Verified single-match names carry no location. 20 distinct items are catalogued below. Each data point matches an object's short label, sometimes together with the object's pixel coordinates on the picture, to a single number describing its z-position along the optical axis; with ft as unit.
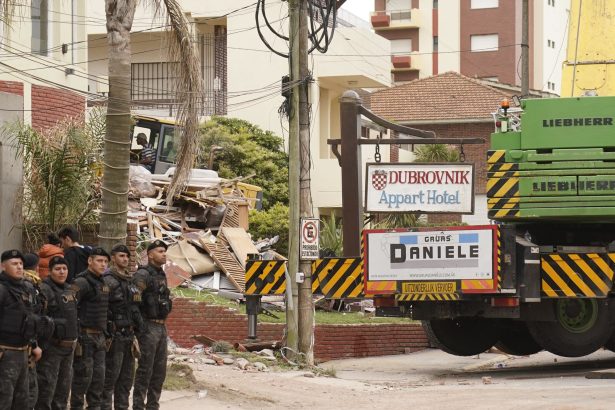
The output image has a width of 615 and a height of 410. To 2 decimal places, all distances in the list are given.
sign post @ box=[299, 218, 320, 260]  68.03
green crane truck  66.23
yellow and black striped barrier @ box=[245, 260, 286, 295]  68.90
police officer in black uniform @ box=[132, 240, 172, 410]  45.57
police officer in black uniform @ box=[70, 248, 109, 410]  43.32
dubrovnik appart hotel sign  69.72
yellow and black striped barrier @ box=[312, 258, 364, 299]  70.23
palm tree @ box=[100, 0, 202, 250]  51.19
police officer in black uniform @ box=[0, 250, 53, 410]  38.83
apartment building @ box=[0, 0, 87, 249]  69.56
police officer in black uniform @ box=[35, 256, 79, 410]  41.14
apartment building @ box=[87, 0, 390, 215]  136.26
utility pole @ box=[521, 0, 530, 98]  108.78
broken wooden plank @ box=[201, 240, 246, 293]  83.82
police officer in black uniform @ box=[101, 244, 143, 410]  44.80
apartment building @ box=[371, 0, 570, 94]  246.47
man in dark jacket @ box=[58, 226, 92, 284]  48.56
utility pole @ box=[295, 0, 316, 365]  68.03
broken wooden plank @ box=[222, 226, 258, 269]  88.02
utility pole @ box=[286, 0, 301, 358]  67.77
